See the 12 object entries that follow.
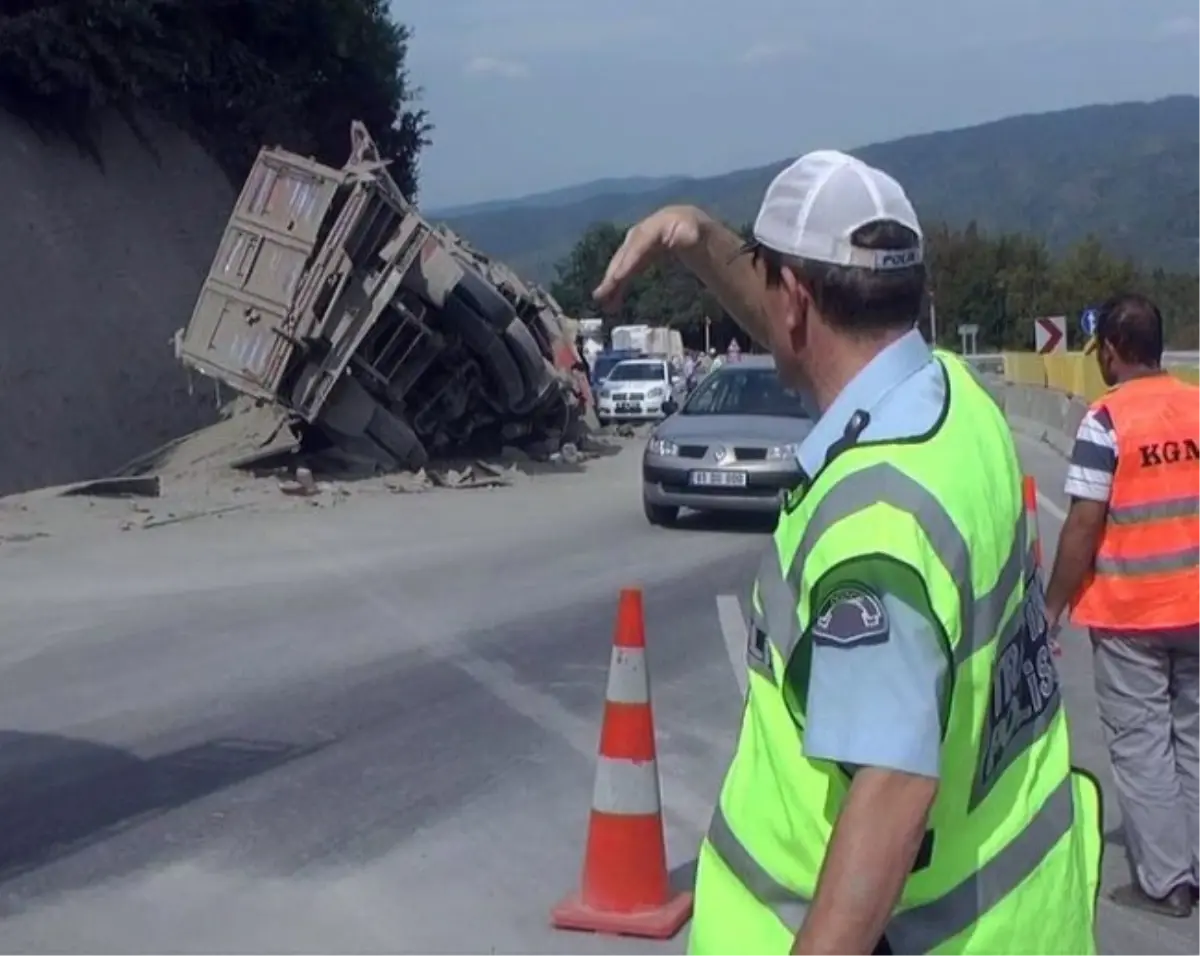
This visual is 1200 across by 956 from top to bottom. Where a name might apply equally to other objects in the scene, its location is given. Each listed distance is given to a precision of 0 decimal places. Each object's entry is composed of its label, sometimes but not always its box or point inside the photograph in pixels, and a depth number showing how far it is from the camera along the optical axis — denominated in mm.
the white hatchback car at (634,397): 42938
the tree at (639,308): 73562
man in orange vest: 6531
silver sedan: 18656
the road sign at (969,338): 47475
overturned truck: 22047
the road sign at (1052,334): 39312
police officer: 2254
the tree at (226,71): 29875
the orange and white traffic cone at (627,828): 6387
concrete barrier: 29686
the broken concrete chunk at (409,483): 23500
